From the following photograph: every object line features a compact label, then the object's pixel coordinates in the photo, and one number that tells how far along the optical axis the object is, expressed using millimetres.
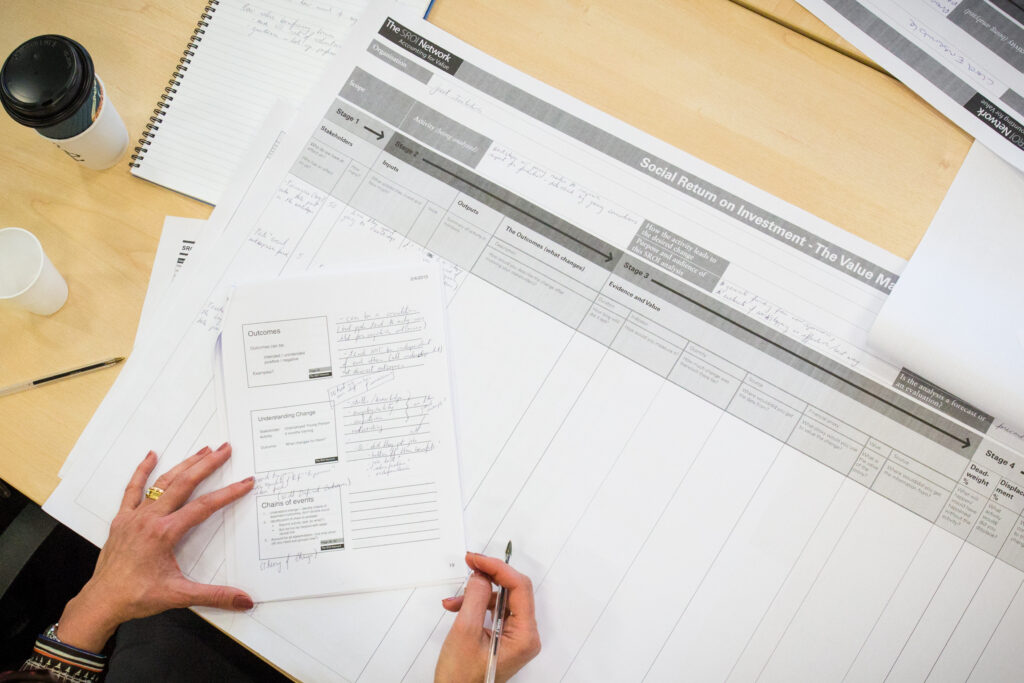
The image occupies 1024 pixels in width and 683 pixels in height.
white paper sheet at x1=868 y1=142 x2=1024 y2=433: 689
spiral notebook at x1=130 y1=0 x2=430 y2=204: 790
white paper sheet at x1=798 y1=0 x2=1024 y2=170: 744
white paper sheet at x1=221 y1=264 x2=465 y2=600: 703
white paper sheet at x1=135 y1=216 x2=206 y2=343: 764
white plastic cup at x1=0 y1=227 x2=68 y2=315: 728
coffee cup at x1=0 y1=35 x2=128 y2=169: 666
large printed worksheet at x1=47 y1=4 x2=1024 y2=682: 696
